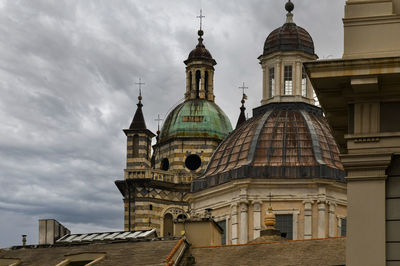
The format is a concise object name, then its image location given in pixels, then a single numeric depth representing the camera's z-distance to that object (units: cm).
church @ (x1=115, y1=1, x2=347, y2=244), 7600
